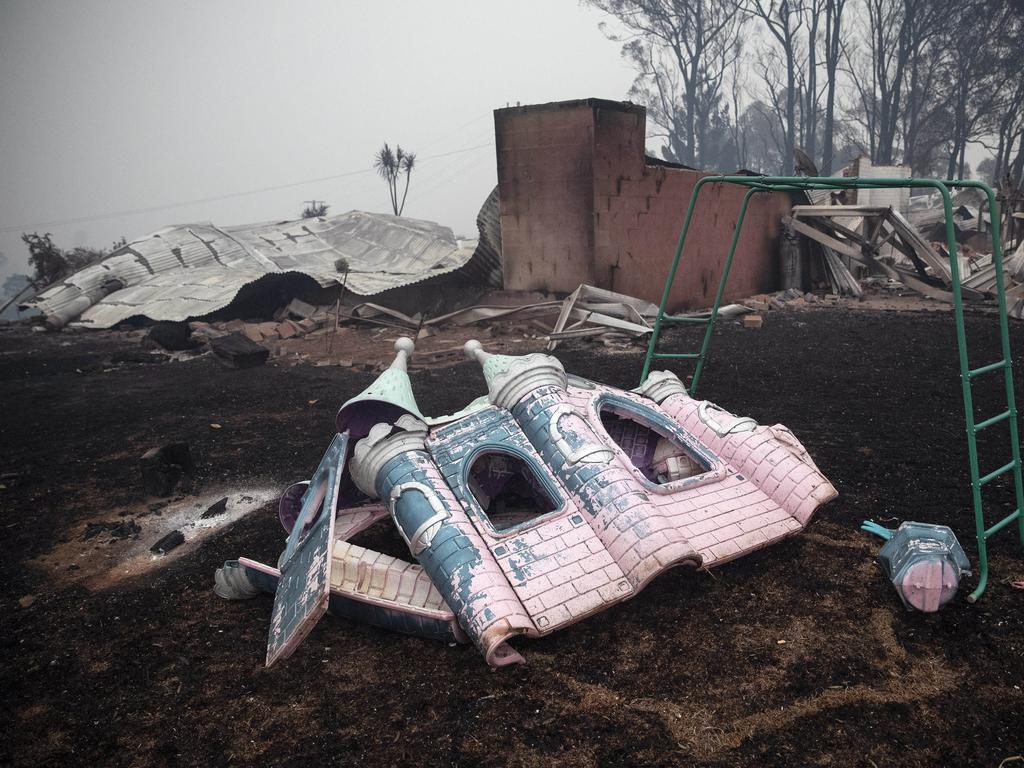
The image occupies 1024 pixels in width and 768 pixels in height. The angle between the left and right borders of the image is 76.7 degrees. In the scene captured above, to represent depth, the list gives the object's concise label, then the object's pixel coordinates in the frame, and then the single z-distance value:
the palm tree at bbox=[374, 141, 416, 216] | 40.84
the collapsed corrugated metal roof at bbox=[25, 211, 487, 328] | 15.81
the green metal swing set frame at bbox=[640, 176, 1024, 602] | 3.20
